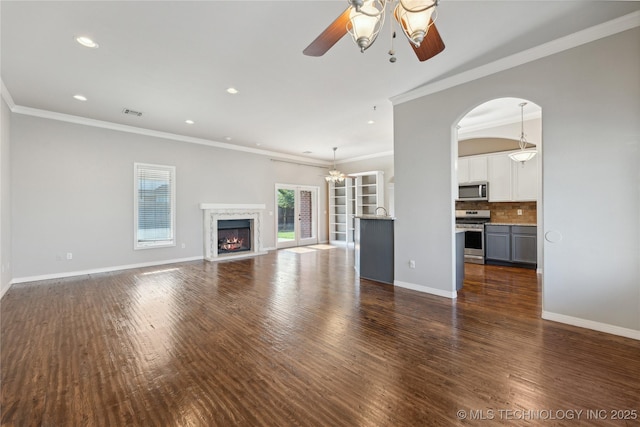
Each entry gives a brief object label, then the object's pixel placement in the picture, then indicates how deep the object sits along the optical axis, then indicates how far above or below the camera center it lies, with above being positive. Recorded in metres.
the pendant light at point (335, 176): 8.32 +1.11
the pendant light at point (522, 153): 5.13 +1.12
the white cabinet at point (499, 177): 6.13 +0.78
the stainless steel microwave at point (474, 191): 6.43 +0.51
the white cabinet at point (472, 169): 6.51 +1.05
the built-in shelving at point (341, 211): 9.97 +0.05
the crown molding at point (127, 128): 5.07 +1.86
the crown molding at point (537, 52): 2.74 +1.86
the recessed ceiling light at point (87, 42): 2.96 +1.88
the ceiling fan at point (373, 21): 1.64 +1.22
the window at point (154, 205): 6.25 +0.18
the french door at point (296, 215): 9.30 -0.10
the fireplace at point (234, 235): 7.65 -0.66
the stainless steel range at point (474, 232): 6.42 -0.47
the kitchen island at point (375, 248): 4.78 -0.65
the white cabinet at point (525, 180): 5.76 +0.68
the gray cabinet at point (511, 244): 5.74 -0.69
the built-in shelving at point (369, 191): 9.20 +0.72
